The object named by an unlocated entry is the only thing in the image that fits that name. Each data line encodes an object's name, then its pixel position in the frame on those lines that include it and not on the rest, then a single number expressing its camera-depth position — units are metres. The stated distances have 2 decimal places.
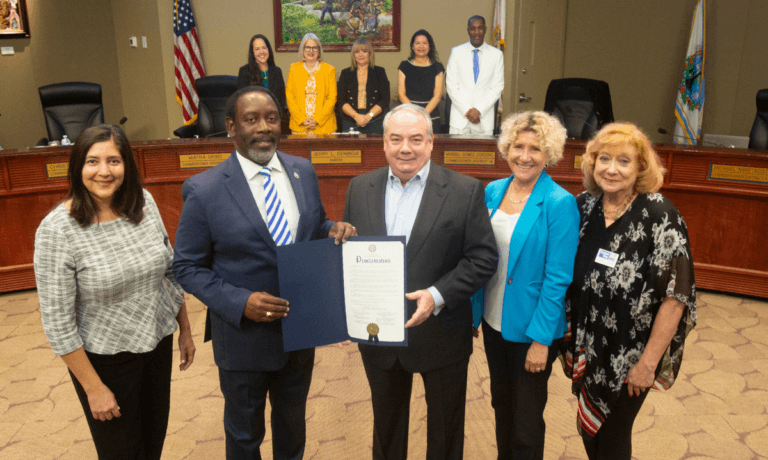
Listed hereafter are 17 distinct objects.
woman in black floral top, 1.53
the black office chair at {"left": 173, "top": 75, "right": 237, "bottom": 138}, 5.49
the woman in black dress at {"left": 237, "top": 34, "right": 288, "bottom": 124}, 5.02
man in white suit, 4.90
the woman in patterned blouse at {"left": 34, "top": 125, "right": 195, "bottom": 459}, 1.40
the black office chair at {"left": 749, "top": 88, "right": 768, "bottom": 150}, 4.23
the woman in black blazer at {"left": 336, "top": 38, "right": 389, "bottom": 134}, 4.96
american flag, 6.62
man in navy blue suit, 1.50
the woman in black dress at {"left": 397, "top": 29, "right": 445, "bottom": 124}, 4.98
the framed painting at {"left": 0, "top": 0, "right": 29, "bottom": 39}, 6.02
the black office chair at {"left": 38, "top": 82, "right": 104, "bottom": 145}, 5.24
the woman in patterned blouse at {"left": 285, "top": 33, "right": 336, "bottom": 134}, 4.80
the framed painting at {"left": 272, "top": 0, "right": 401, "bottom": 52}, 6.72
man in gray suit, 1.55
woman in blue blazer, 1.63
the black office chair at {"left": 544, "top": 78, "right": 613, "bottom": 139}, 4.78
